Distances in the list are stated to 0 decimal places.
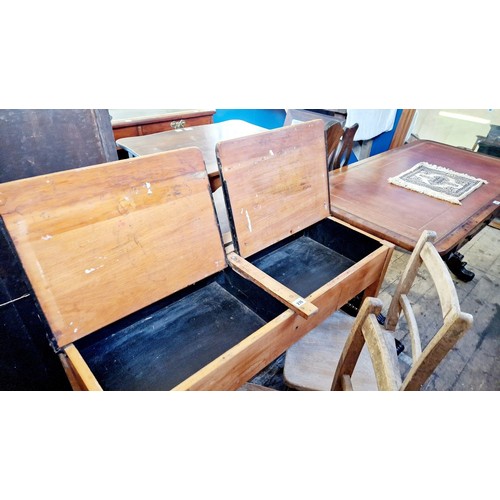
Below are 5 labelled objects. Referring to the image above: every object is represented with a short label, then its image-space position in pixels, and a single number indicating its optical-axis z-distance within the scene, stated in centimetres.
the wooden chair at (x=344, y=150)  232
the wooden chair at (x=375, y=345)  79
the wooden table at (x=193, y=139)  201
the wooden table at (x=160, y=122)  262
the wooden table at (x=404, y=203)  148
